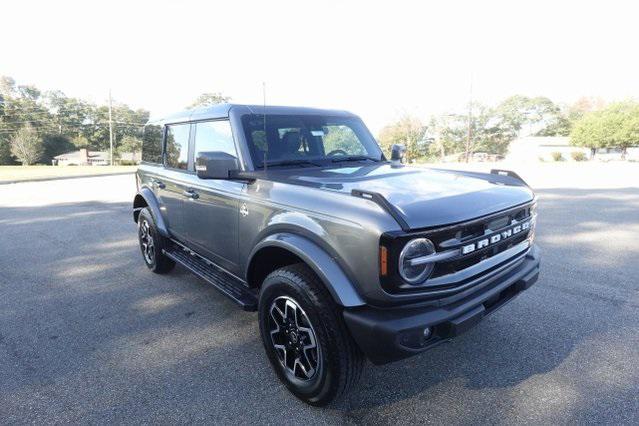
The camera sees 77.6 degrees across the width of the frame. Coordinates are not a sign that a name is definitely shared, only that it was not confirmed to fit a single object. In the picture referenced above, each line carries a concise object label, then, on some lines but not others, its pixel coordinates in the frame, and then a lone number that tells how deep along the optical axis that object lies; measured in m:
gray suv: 2.12
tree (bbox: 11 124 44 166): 53.31
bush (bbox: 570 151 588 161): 40.47
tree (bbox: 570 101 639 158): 47.81
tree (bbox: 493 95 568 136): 78.62
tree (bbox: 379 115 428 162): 63.28
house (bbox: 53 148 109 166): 61.31
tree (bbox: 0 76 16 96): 66.44
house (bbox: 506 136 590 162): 60.03
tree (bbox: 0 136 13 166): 57.44
